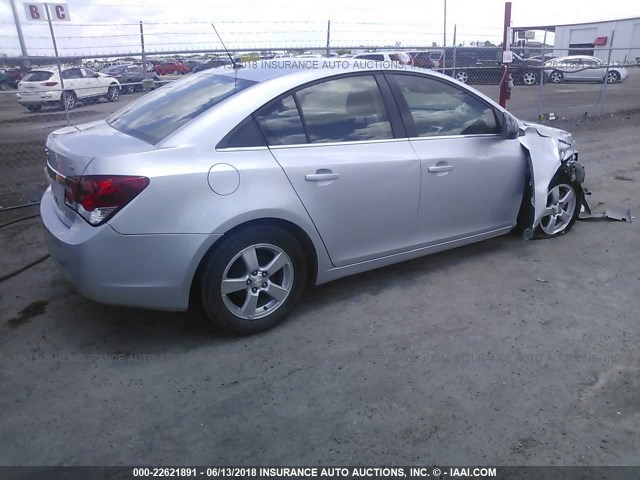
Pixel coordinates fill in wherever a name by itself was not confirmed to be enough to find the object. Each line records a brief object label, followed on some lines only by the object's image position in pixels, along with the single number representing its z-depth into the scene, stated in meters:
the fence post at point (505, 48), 9.67
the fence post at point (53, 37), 7.42
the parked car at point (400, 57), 14.81
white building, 34.12
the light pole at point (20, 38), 7.62
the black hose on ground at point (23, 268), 4.31
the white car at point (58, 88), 8.83
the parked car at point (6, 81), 9.29
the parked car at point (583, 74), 19.34
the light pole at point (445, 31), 10.34
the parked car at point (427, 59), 15.10
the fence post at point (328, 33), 9.18
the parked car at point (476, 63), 13.72
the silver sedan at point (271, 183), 3.03
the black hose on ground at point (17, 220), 5.56
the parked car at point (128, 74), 9.72
